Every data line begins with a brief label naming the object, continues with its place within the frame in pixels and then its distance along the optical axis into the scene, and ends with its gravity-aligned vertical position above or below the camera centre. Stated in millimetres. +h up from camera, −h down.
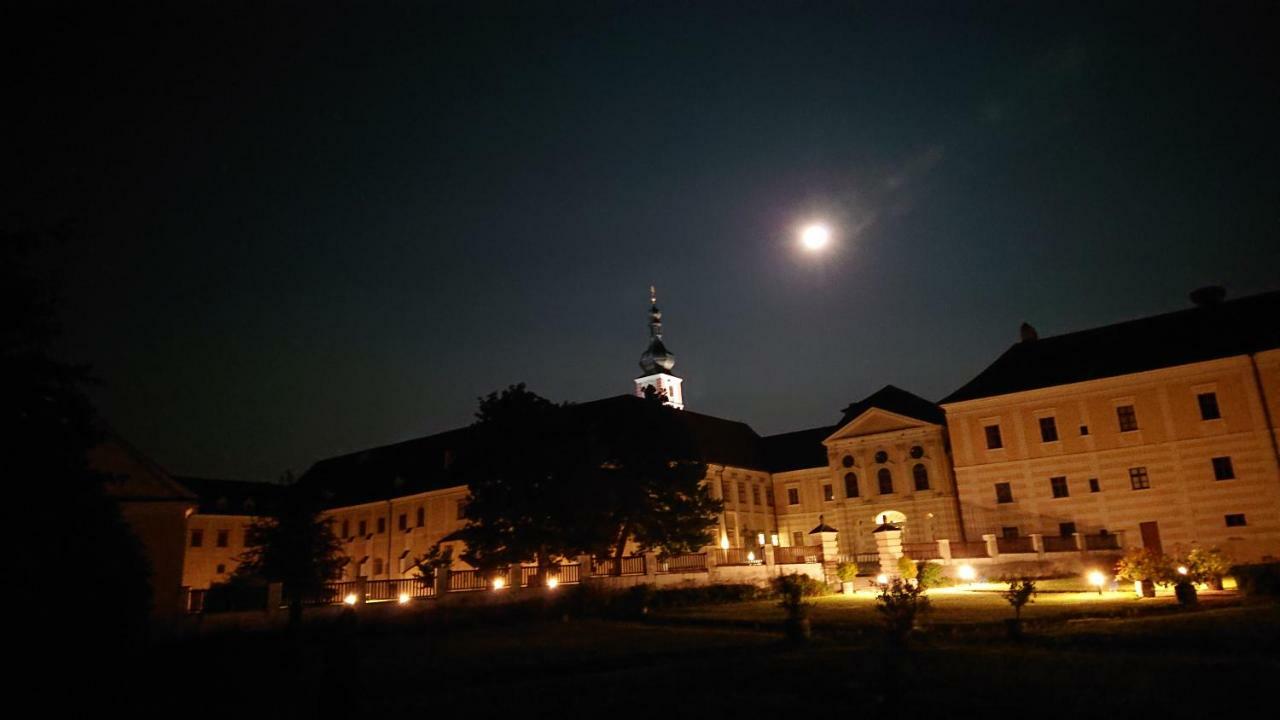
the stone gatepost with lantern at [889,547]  31203 -30
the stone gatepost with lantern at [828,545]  34562 +177
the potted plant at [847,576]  30594 -1089
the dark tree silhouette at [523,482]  29453 +3223
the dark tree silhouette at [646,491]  30562 +2701
